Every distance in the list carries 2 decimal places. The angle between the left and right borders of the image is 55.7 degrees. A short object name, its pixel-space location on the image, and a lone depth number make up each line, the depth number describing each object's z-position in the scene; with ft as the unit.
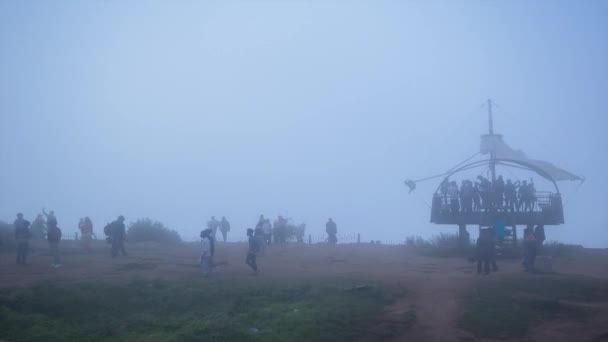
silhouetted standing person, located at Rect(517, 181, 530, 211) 96.78
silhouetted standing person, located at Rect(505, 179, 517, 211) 96.48
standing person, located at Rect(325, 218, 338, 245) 130.82
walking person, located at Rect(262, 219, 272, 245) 107.04
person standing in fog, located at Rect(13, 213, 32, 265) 78.28
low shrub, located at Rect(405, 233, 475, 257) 96.78
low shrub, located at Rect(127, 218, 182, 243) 124.16
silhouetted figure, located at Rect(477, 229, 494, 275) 71.00
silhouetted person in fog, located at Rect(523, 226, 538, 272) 71.67
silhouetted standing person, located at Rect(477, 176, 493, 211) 96.68
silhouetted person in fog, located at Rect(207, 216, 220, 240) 124.77
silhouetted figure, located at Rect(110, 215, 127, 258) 89.20
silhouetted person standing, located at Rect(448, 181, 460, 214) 98.73
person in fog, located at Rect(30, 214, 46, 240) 122.93
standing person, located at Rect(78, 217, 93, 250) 97.35
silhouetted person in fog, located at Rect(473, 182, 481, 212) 97.40
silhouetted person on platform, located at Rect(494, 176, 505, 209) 96.22
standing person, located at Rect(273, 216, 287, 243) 115.96
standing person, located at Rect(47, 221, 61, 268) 78.59
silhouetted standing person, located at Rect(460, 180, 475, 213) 97.86
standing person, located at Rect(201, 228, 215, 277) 69.62
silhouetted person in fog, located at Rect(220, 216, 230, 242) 133.49
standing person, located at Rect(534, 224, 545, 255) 85.61
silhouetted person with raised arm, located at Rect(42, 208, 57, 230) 79.71
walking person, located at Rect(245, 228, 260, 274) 72.38
